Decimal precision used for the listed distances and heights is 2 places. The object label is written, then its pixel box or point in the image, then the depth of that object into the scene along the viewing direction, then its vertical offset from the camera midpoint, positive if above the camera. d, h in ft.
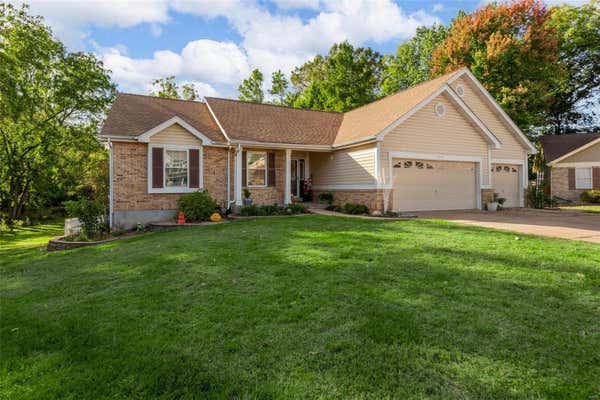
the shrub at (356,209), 41.86 -1.10
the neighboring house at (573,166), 70.44 +7.53
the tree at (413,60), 105.09 +47.57
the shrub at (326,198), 49.34 +0.37
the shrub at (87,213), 31.71 -1.19
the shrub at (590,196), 66.74 +0.76
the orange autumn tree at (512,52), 70.64 +32.55
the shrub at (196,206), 36.88 -0.60
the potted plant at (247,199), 42.01 +0.14
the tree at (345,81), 99.35 +37.29
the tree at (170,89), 97.40 +33.90
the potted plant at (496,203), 47.93 -0.45
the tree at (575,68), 87.66 +39.66
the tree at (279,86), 113.70 +39.98
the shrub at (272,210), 40.06 -1.16
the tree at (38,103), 57.00 +18.20
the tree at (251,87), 107.04 +37.28
